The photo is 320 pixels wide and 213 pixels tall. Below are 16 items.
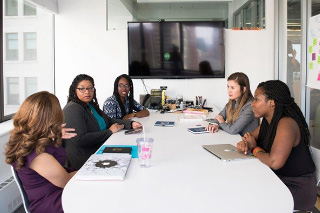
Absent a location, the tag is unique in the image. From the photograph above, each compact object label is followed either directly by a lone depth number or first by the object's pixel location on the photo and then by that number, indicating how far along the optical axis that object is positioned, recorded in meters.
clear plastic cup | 1.54
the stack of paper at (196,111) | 3.30
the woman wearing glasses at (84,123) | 2.29
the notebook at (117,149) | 1.79
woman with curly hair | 1.43
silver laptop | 1.66
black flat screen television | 4.50
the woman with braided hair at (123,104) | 3.21
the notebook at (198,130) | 2.35
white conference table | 1.12
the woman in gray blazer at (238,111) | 2.41
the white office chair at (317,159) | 1.67
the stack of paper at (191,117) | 2.97
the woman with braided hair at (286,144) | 1.61
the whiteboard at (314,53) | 3.03
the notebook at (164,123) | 2.70
